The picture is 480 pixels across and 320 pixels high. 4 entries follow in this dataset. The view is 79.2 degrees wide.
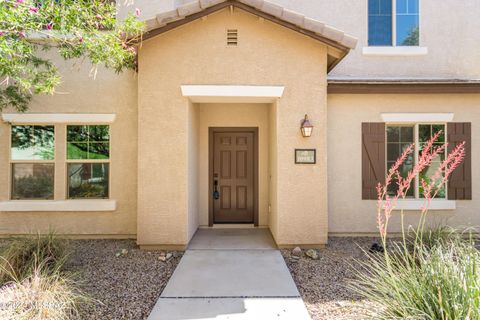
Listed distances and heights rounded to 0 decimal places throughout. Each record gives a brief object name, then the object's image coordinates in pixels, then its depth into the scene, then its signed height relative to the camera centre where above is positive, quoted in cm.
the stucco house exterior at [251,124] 629 +94
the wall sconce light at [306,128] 622 +74
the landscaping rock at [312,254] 591 -189
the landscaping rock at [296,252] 609 -191
